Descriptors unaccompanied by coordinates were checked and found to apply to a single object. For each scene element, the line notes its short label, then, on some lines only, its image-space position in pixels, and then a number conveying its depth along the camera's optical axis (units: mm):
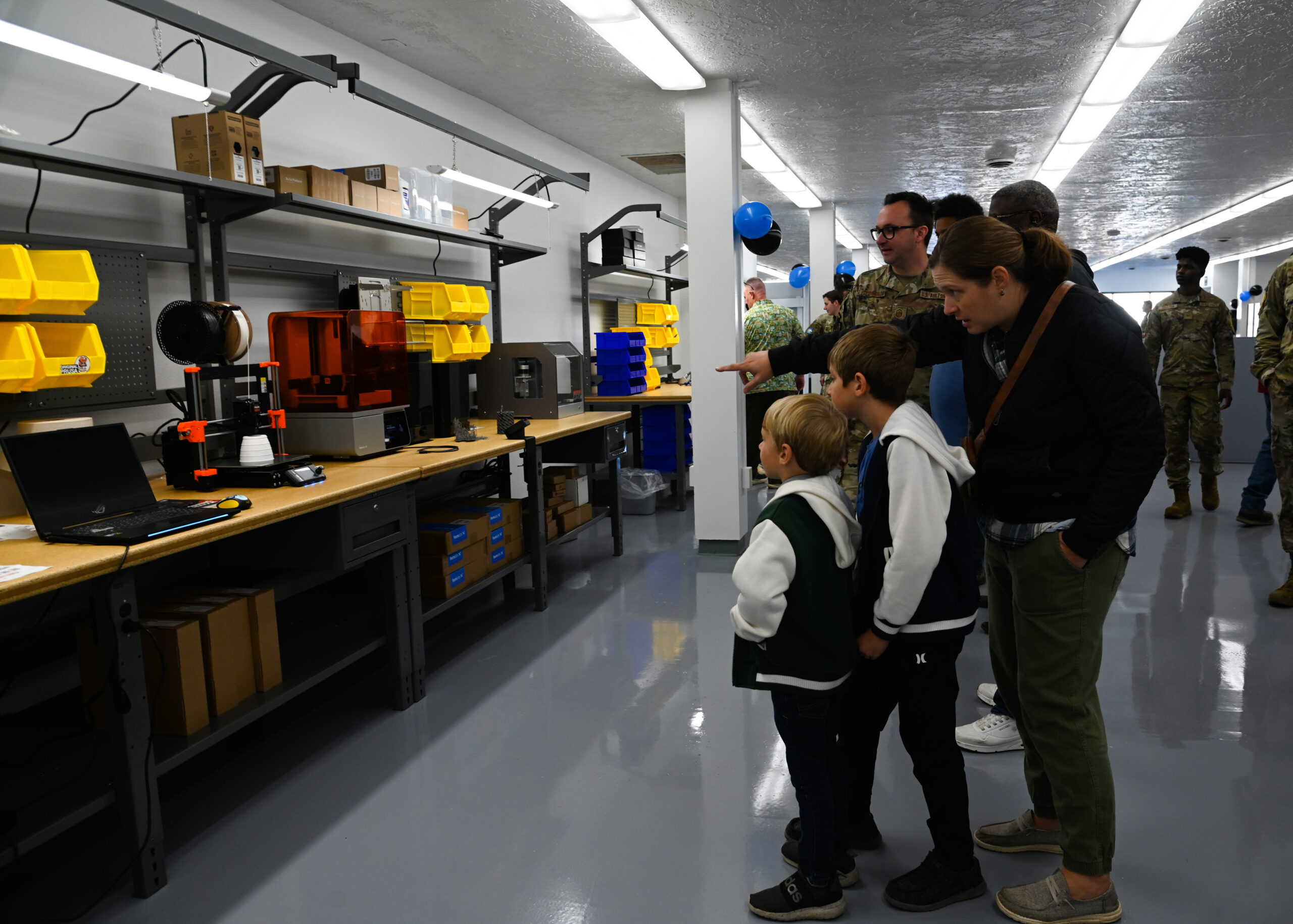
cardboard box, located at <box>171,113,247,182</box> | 2867
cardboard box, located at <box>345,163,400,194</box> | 3674
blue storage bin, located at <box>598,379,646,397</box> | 6188
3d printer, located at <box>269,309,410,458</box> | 3205
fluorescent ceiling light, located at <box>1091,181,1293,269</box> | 8719
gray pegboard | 2635
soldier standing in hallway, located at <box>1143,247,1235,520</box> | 5684
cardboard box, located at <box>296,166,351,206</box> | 3268
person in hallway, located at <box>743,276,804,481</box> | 6094
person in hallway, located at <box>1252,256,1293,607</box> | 3803
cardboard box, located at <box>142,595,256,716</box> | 2322
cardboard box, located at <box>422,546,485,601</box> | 3441
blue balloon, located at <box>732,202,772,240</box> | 4668
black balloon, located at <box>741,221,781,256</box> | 4816
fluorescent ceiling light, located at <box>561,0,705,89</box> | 3566
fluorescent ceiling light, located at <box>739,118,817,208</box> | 6086
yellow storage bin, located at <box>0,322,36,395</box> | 2168
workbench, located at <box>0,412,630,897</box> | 1871
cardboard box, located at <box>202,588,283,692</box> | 2494
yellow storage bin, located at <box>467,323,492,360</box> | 4504
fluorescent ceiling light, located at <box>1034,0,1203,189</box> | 3707
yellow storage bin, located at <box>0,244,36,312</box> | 2113
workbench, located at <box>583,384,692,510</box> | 6000
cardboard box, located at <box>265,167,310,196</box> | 3125
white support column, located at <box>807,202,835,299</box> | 9273
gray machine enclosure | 4691
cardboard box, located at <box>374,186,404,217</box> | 3648
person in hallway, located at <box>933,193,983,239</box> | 2752
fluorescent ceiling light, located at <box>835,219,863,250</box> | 11305
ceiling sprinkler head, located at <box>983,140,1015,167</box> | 6531
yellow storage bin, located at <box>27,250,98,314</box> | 2229
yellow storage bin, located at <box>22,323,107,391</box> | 2316
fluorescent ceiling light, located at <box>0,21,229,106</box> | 1942
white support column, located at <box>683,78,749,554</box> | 4781
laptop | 1971
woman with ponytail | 1559
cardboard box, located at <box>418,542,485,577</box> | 3432
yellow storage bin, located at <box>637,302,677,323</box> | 7465
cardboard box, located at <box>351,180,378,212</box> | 3494
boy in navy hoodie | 1609
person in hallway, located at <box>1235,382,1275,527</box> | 5273
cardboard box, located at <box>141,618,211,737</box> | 2203
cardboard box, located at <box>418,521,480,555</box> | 3443
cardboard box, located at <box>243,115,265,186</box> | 2982
